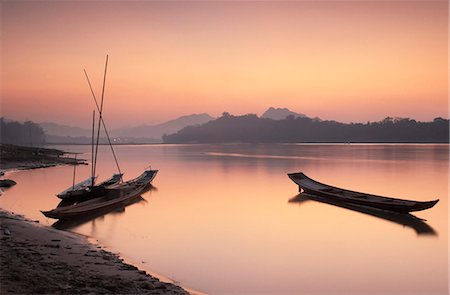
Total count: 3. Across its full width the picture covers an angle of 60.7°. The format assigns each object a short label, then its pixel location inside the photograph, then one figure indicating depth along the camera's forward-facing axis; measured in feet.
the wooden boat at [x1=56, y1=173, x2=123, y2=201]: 64.75
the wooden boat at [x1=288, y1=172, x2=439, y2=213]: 60.79
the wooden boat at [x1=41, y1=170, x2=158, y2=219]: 51.55
